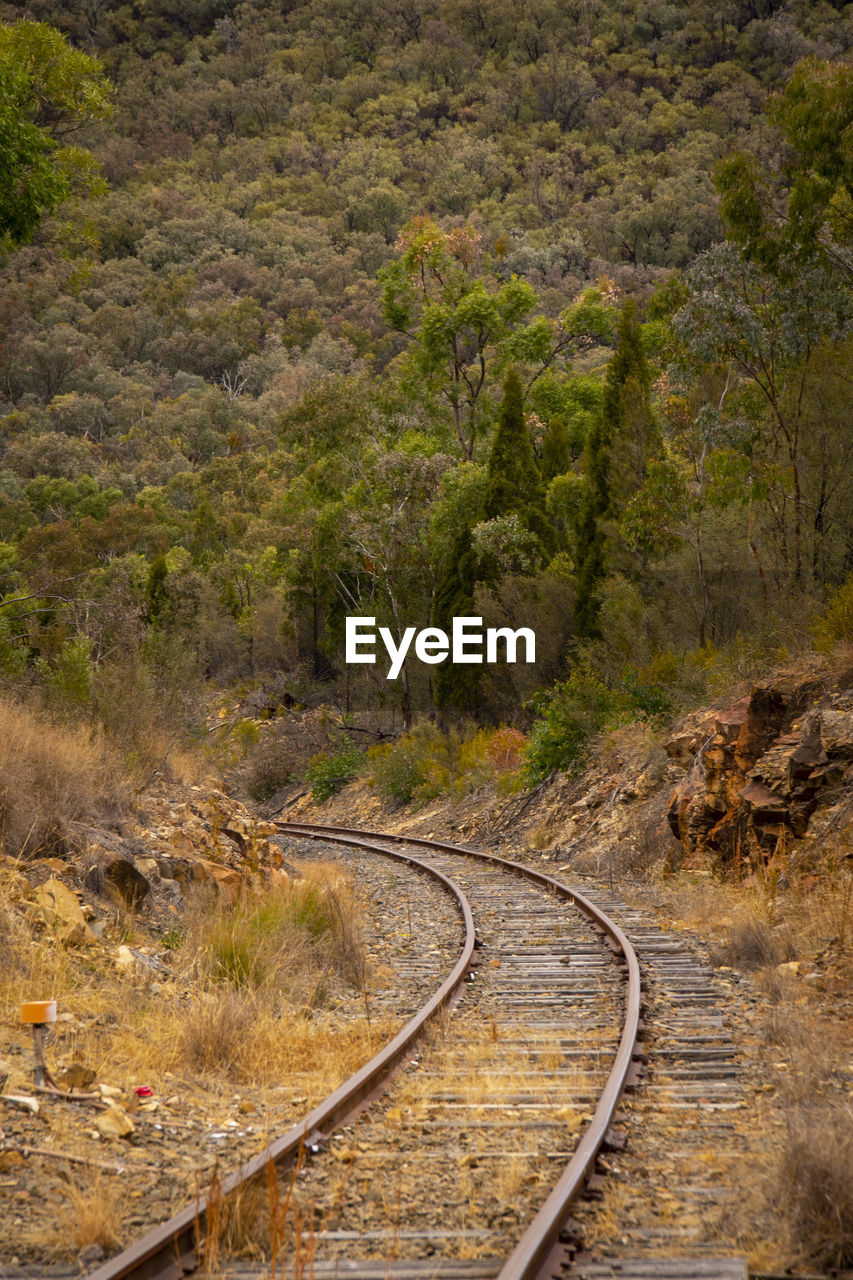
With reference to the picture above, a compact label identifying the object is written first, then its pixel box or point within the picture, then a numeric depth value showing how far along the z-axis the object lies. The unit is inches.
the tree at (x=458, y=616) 1210.6
